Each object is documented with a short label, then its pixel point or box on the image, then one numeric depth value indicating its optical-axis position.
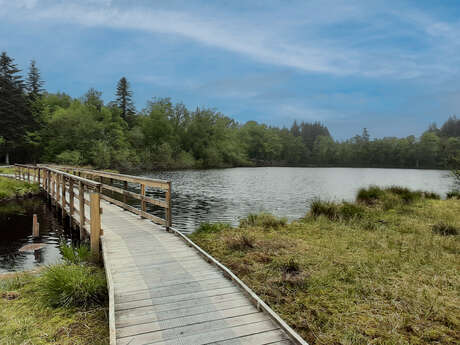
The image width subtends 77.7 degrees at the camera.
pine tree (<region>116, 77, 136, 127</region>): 71.44
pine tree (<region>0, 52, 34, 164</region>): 40.59
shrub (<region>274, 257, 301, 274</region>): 5.19
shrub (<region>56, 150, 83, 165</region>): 43.47
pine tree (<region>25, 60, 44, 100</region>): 55.72
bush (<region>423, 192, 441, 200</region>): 16.04
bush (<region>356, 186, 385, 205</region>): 14.38
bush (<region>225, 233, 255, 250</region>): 6.79
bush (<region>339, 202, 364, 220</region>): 10.24
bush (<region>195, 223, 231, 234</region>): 8.94
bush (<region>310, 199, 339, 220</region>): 10.60
